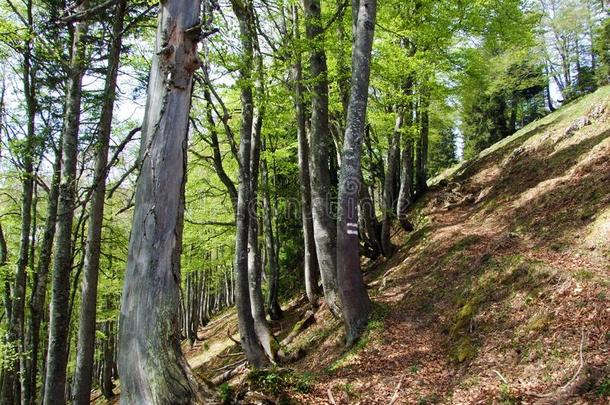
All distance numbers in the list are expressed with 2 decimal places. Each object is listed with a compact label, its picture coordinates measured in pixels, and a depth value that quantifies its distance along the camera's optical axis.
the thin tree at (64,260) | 6.95
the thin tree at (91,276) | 7.07
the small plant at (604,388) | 3.93
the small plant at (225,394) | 3.05
